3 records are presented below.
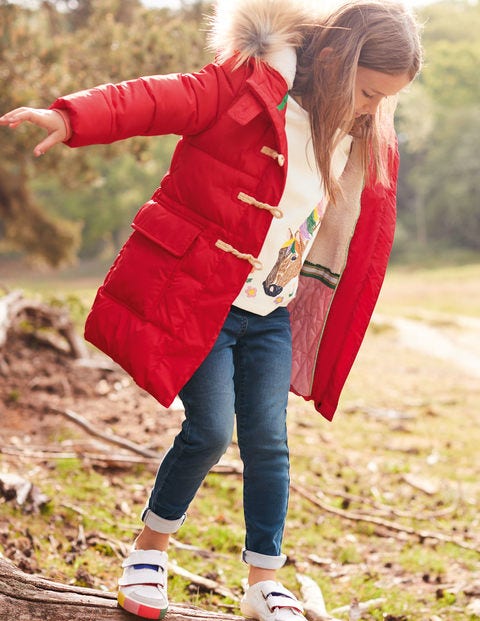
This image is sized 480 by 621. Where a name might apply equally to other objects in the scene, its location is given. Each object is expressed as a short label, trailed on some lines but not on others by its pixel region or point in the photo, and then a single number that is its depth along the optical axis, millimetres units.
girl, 2170
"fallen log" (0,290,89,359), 5918
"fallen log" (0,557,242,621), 1989
